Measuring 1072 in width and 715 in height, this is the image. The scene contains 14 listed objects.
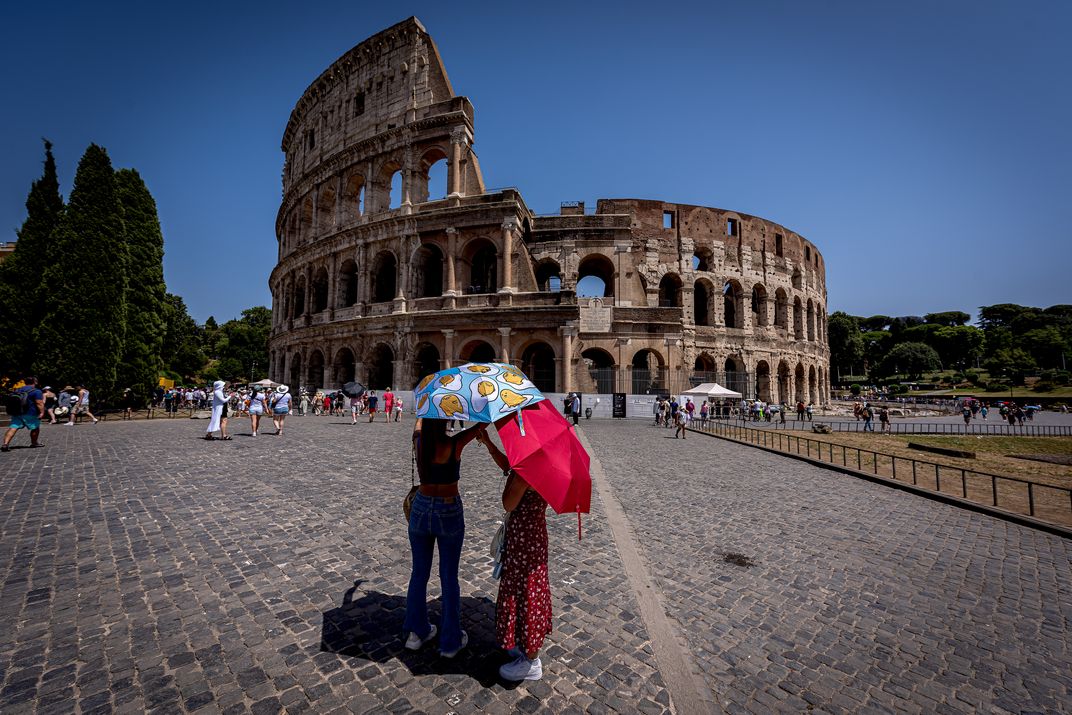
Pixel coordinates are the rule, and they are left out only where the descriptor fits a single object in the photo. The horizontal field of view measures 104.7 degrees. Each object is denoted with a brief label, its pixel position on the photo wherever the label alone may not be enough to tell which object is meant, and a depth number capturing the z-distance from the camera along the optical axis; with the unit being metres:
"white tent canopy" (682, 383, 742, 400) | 20.80
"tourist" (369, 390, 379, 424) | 18.81
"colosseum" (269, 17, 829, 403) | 23.27
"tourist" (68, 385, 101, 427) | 16.55
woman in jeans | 2.64
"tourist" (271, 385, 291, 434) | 12.81
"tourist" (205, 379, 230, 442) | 11.68
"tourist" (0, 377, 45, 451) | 9.41
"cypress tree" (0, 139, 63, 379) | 19.86
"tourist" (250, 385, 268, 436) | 12.56
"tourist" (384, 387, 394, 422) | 19.64
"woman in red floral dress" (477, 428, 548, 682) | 2.54
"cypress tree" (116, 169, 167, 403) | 21.89
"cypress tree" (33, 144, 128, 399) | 18.16
